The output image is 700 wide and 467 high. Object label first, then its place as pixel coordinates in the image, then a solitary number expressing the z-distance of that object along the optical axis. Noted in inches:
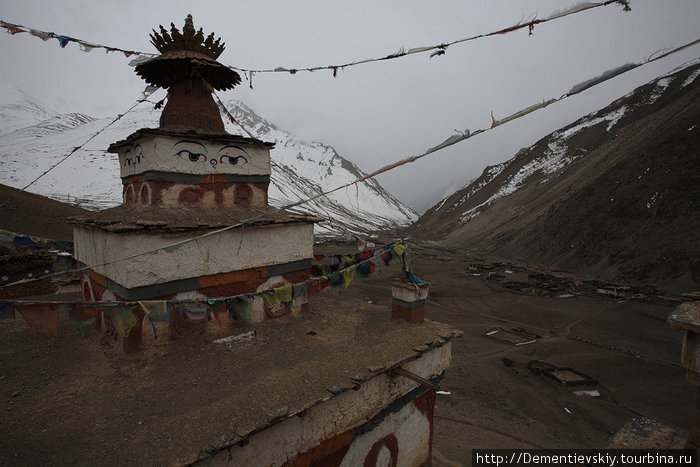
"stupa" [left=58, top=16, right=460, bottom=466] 170.6
